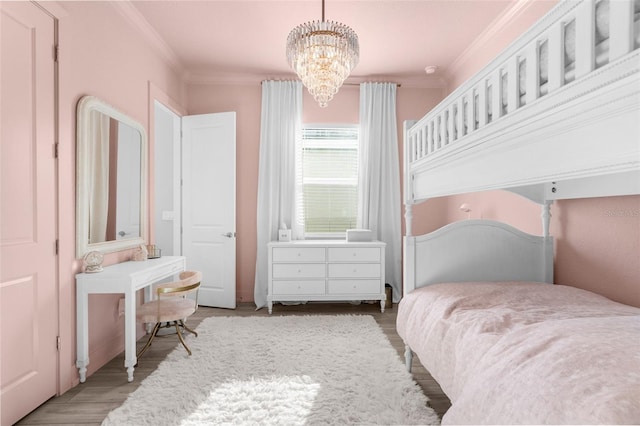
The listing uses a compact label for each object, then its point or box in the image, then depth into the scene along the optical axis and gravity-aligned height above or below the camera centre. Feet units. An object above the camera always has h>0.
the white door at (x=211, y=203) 13.50 +0.34
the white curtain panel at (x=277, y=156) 14.06 +2.33
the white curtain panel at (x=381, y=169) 14.30 +1.83
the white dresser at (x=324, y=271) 12.81 -2.27
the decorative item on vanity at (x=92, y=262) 7.79 -1.19
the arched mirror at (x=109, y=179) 7.77 +0.84
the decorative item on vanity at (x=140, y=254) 9.62 -1.23
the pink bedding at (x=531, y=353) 3.14 -1.70
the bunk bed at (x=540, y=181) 3.09 +0.46
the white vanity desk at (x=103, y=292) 7.51 -2.02
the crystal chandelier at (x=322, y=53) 7.78 +3.75
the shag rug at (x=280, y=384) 6.20 -3.79
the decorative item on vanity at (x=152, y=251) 10.28 -1.25
